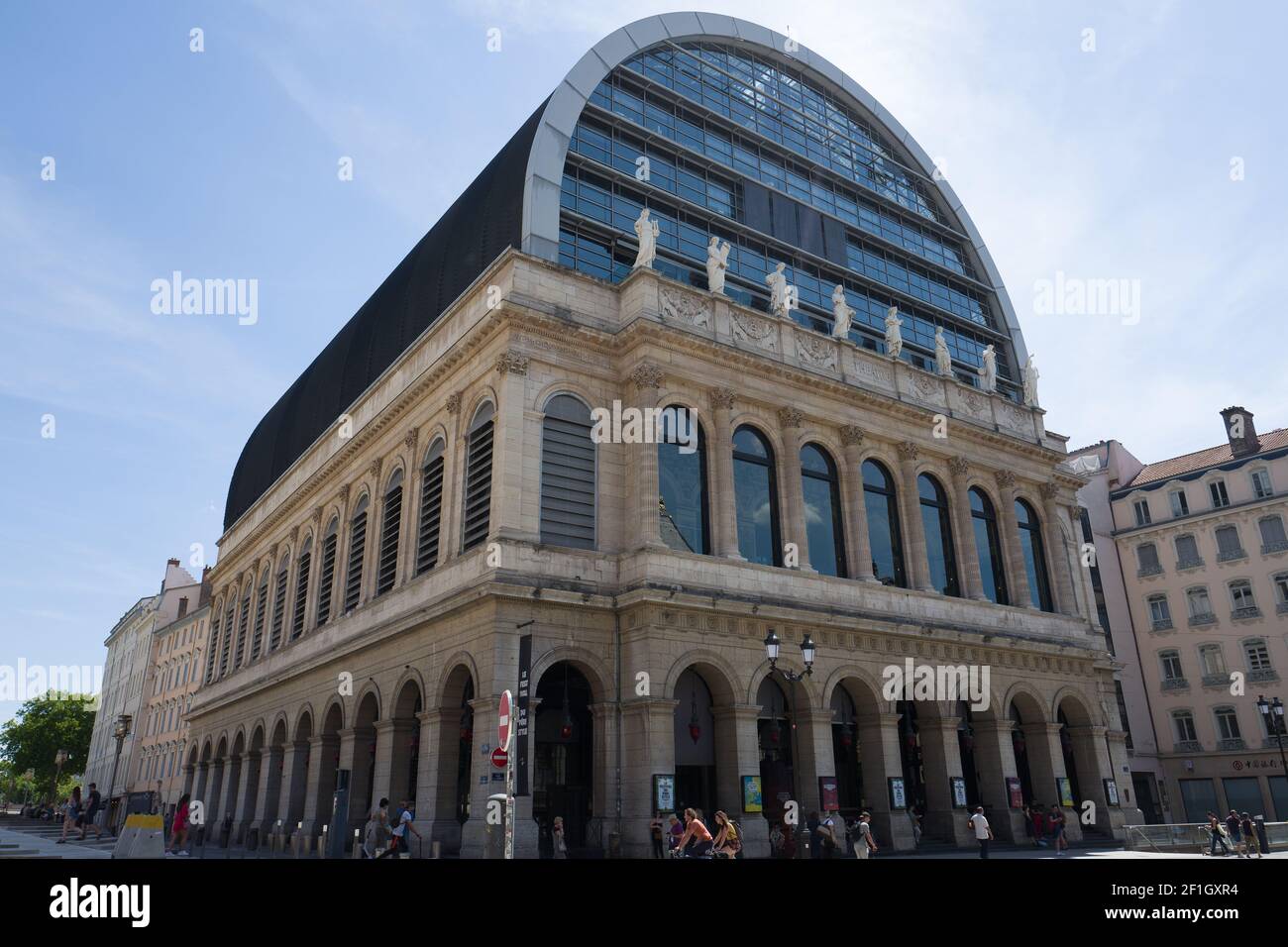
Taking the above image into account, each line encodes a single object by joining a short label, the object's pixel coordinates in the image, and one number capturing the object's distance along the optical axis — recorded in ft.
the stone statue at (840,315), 111.96
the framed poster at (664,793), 76.38
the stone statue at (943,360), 122.89
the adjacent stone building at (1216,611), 161.68
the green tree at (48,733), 319.68
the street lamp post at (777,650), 71.65
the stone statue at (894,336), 117.91
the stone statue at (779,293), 106.93
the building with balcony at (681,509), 84.02
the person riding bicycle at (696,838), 61.77
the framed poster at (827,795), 85.71
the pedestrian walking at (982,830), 79.71
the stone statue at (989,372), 131.42
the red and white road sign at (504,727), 50.07
